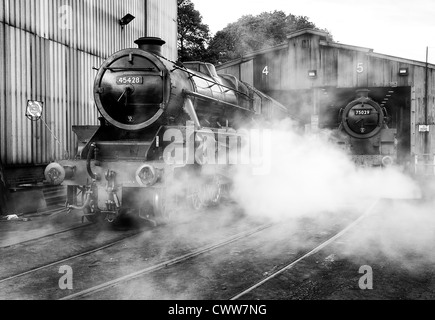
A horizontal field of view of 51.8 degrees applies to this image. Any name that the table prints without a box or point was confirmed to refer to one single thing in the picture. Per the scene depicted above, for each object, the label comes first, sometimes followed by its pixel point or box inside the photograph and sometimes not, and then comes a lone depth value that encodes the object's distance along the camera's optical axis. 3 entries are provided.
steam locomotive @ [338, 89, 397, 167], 14.12
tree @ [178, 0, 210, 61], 38.31
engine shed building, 18.80
